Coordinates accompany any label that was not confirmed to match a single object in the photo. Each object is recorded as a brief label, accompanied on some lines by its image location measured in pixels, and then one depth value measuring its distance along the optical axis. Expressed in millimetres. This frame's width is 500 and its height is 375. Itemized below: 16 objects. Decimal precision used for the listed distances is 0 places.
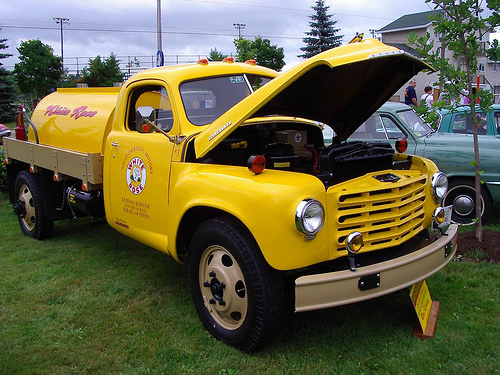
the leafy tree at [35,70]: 39000
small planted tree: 4766
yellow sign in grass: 3412
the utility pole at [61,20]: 64812
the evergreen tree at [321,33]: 33719
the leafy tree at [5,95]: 24703
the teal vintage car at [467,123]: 7203
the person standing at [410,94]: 11133
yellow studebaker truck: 2936
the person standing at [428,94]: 10961
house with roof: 41312
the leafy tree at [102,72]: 36875
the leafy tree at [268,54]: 31281
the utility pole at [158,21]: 26584
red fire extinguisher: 6552
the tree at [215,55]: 32791
